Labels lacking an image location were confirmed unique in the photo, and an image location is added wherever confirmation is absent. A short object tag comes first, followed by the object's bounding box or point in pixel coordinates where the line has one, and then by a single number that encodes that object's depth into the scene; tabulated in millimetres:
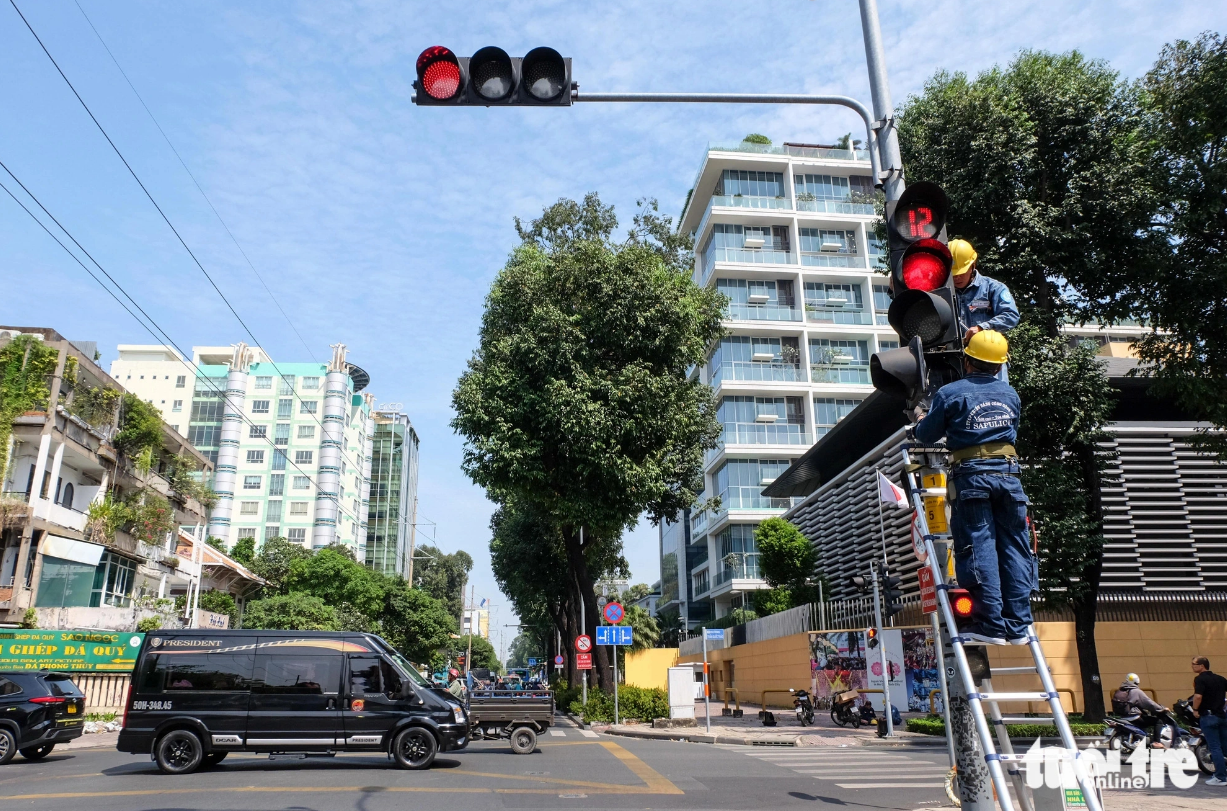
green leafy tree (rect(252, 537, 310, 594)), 55812
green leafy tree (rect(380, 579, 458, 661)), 56812
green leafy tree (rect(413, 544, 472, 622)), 93688
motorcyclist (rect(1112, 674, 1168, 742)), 12562
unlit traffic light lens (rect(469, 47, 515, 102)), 6078
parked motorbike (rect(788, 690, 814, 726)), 22344
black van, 12836
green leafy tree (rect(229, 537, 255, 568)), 58344
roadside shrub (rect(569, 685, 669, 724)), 23859
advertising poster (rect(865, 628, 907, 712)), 23703
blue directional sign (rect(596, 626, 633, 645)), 23188
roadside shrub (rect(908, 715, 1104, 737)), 15898
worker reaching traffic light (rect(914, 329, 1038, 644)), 4383
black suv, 14461
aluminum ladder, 3439
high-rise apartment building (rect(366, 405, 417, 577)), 94188
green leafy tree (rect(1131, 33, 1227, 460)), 15633
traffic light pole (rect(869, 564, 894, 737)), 17953
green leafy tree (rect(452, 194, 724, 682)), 23828
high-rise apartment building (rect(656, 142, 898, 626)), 48156
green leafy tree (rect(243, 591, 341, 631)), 45969
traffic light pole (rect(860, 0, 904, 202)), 5523
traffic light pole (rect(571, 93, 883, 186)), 6336
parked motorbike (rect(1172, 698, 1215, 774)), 11652
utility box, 21859
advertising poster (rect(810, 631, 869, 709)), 25141
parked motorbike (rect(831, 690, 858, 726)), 21078
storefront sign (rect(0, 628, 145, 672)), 21359
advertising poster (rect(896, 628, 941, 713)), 23109
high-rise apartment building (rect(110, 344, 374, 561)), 78688
